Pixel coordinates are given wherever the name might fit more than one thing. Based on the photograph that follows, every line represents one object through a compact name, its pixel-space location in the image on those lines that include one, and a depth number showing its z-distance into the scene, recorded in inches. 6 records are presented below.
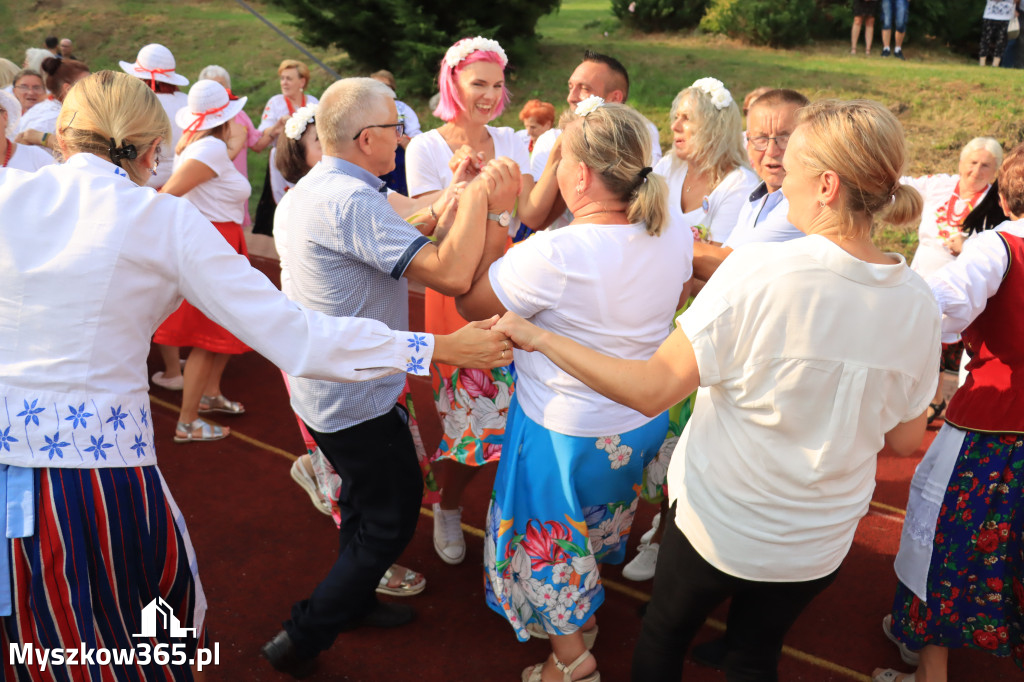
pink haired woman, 137.0
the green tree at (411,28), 503.0
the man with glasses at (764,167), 121.0
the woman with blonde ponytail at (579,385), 98.1
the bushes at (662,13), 601.1
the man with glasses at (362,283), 102.7
